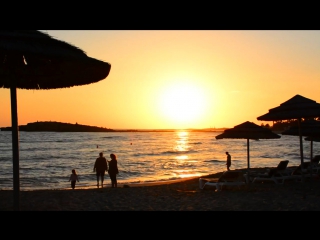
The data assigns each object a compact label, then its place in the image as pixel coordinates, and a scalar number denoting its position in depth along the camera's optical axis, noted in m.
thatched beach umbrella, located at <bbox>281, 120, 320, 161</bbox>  14.28
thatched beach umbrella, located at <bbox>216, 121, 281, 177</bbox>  12.55
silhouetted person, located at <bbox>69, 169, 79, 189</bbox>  17.78
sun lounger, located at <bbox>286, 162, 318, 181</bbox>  13.70
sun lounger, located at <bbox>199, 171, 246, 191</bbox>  12.10
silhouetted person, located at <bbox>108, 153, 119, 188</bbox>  14.89
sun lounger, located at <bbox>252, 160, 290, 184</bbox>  13.49
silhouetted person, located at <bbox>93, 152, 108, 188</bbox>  15.57
